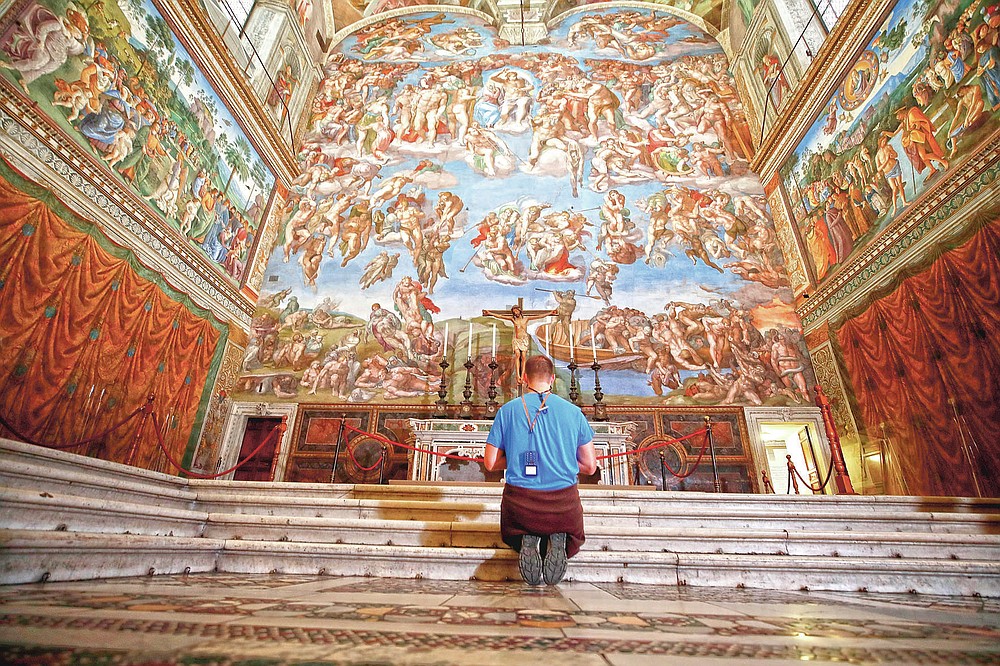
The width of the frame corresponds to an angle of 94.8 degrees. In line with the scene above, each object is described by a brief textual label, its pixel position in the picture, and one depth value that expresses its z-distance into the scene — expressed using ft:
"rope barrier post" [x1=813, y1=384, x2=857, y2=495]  17.54
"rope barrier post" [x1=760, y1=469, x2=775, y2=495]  25.42
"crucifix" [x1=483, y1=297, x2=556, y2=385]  26.43
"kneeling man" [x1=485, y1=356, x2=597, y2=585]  8.77
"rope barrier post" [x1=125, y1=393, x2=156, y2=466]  16.49
